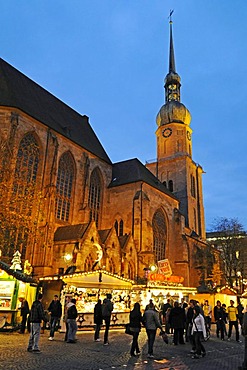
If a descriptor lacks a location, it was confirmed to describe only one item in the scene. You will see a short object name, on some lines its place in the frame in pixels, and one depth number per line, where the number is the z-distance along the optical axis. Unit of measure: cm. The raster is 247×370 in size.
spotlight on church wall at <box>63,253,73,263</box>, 2271
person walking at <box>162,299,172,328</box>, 1682
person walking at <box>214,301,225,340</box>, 1409
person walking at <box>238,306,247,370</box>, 697
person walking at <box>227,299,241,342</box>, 1359
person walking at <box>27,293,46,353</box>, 879
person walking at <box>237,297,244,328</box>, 1540
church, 2261
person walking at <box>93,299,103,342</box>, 1157
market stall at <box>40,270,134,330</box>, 1558
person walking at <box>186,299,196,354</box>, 969
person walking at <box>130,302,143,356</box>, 890
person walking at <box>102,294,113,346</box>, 1133
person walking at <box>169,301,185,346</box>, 1166
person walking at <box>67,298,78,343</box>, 1118
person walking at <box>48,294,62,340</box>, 1198
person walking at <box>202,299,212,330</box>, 1701
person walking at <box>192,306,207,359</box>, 905
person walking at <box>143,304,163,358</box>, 873
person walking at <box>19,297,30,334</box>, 1347
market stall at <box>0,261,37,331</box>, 1402
